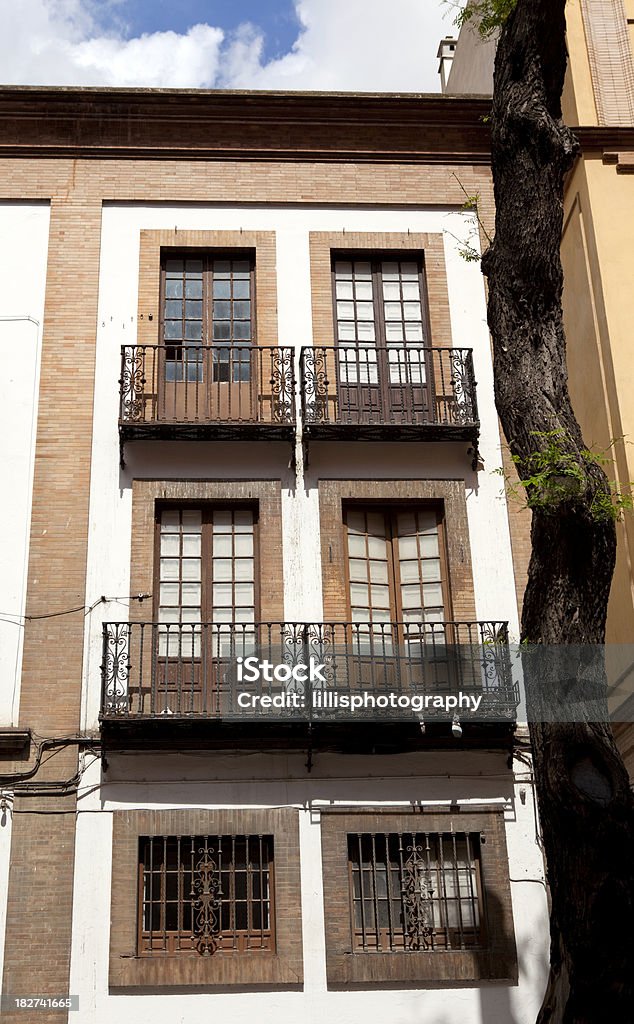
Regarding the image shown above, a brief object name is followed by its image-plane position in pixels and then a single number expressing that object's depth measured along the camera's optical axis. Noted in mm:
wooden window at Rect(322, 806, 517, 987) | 11195
